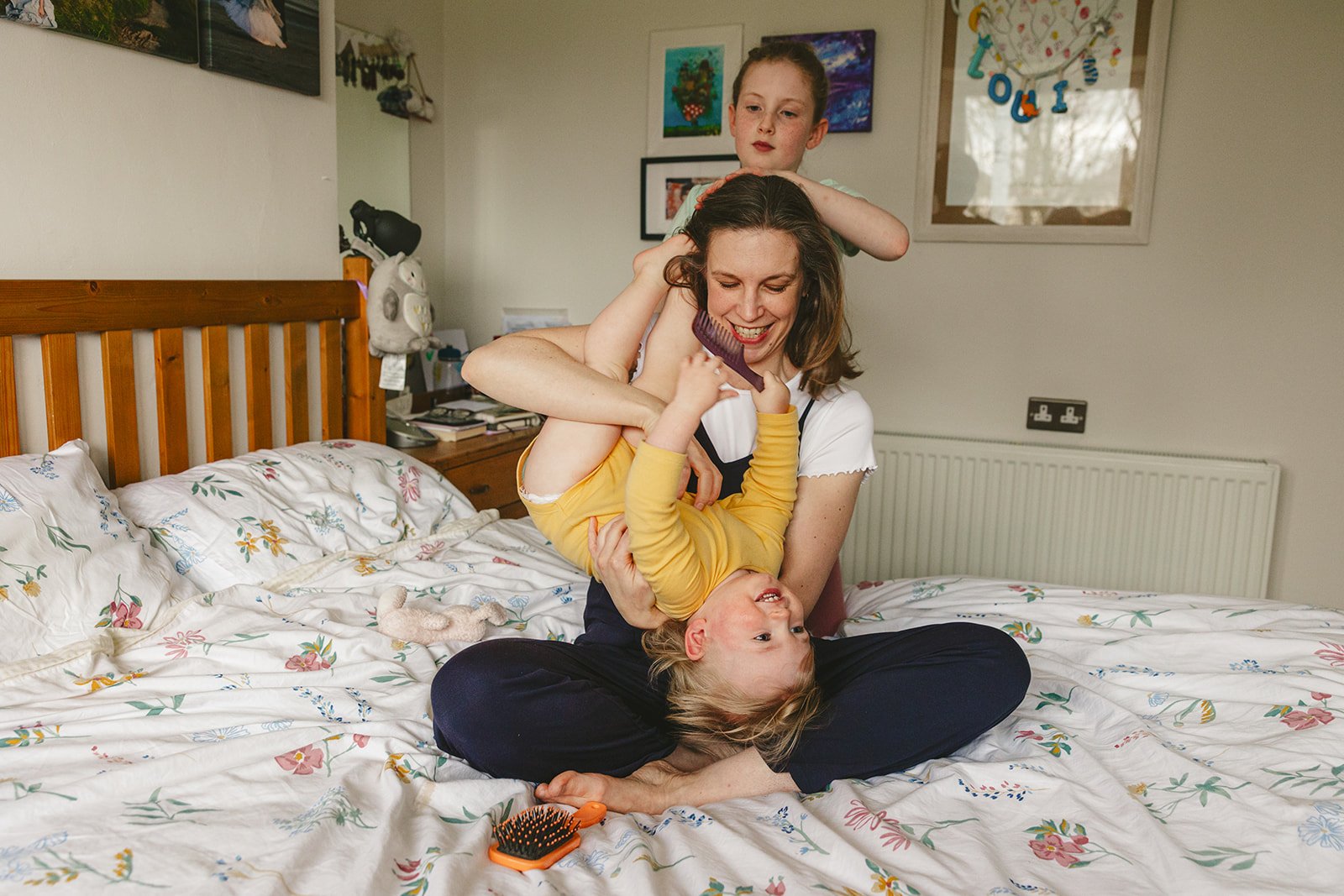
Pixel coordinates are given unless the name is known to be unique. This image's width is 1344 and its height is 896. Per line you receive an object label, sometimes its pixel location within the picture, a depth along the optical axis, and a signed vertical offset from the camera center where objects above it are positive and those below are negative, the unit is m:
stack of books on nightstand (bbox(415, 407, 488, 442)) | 2.63 -0.38
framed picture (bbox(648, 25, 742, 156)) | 3.04 +0.62
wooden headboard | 1.67 -0.15
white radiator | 2.68 -0.61
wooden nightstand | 2.46 -0.47
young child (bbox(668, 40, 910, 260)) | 1.60 +0.30
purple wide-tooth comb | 1.39 -0.07
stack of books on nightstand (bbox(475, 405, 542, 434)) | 2.81 -0.39
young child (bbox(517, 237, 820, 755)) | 1.20 -0.32
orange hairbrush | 0.96 -0.54
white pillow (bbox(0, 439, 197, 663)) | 1.39 -0.43
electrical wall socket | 2.84 -0.32
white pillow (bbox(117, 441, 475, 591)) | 1.68 -0.42
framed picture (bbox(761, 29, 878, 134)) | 2.87 +0.64
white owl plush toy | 2.37 -0.07
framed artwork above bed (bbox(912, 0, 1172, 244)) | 2.66 +0.49
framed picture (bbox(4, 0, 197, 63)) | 1.64 +0.44
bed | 0.96 -0.53
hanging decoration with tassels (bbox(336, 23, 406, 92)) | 2.82 +0.65
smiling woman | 1.17 -0.46
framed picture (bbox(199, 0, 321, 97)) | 1.97 +0.49
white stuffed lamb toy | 1.49 -0.51
